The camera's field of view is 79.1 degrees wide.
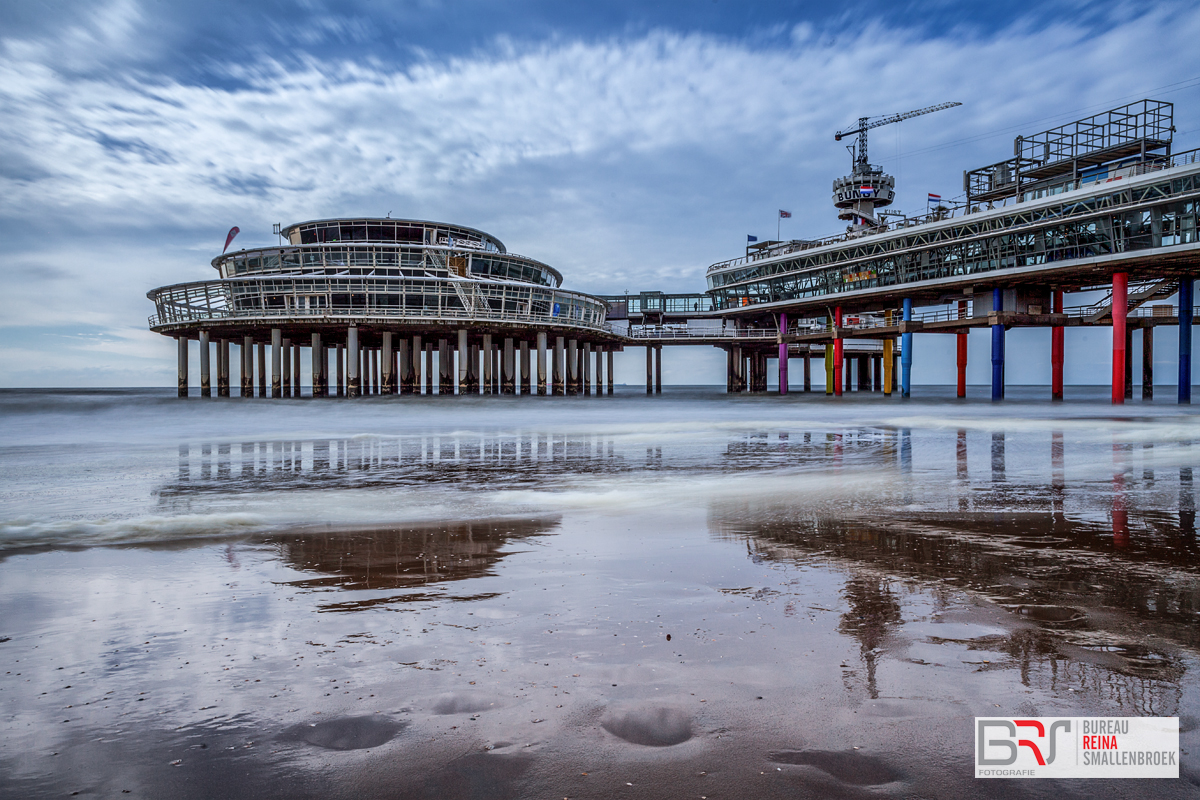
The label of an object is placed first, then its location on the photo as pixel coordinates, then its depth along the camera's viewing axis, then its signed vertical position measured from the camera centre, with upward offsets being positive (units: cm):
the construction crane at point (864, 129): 8830 +3608
